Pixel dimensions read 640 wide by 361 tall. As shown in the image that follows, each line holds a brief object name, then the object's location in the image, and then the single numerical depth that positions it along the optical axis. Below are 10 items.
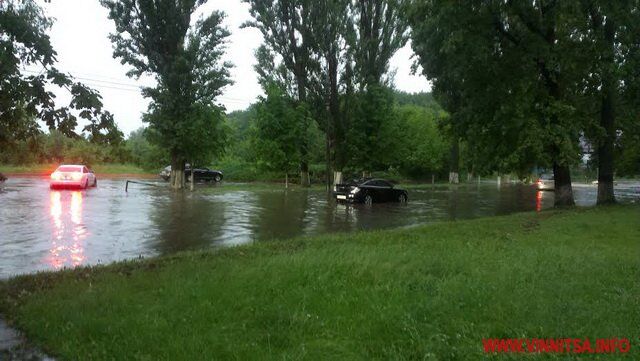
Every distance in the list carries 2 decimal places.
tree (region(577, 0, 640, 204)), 18.83
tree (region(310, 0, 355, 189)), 35.03
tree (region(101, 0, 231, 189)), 30.02
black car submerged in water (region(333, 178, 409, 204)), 24.89
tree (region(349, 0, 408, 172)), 36.09
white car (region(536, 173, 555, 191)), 45.37
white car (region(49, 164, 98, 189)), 28.55
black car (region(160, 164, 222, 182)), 46.41
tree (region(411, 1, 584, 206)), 19.30
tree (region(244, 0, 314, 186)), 35.59
